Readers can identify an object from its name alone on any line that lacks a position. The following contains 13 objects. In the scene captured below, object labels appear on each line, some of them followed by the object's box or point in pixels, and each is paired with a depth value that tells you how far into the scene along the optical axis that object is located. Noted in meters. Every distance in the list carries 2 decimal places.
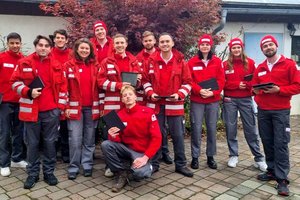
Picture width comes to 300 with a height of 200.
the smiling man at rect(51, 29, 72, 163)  5.27
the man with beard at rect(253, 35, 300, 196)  4.24
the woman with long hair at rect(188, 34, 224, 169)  5.02
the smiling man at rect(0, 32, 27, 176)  4.91
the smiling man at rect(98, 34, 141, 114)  4.73
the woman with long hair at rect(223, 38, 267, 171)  5.11
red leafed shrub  6.28
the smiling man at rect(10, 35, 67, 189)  4.35
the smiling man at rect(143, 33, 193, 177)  4.79
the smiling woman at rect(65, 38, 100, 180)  4.70
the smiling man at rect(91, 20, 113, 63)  5.32
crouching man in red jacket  4.38
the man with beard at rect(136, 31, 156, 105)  5.17
